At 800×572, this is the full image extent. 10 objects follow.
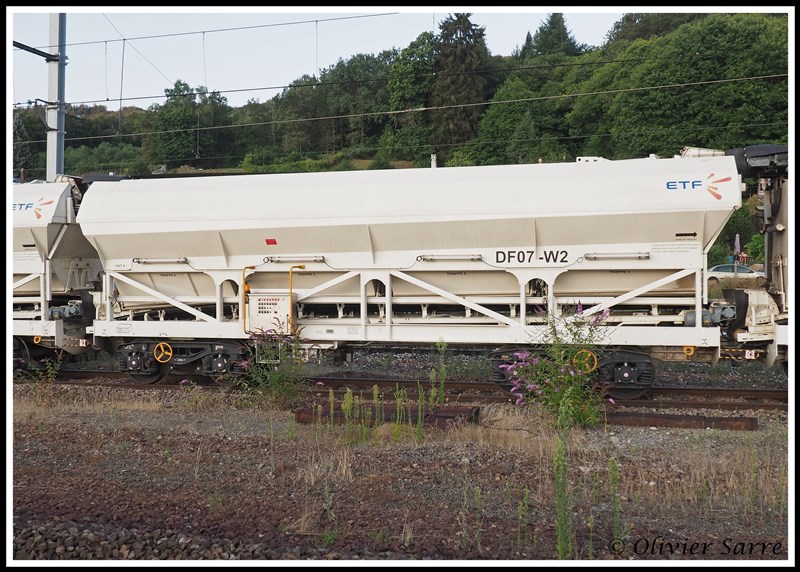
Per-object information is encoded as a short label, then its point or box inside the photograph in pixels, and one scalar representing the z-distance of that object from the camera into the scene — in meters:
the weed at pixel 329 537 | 4.80
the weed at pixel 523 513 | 4.86
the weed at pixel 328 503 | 5.18
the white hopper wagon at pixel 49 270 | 11.52
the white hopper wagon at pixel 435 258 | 9.12
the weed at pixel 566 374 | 7.95
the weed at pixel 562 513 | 4.57
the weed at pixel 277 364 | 9.46
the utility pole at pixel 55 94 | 17.09
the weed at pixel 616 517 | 4.82
